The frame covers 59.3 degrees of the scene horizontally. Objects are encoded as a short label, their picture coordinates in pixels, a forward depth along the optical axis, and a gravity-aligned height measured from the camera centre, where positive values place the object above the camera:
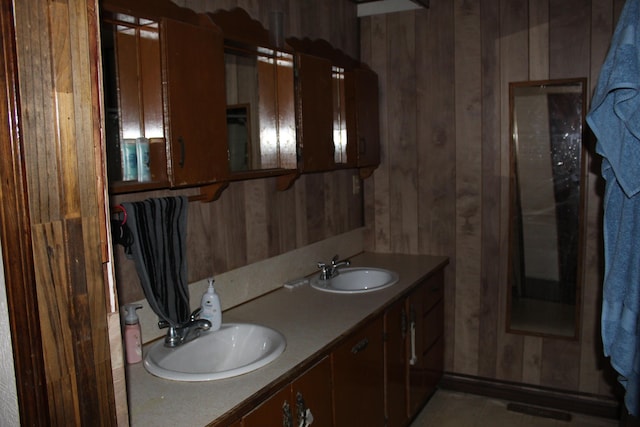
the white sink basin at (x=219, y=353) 1.65 -0.59
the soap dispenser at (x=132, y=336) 1.76 -0.50
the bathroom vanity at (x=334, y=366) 1.52 -0.63
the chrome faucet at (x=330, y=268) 2.82 -0.50
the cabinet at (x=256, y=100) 2.22 +0.31
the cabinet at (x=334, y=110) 2.53 +0.30
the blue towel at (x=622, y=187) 1.25 -0.07
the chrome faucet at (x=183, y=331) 1.87 -0.52
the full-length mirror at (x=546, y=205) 3.04 -0.24
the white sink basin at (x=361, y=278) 2.93 -0.58
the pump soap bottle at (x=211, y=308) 1.98 -0.47
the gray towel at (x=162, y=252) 1.75 -0.25
